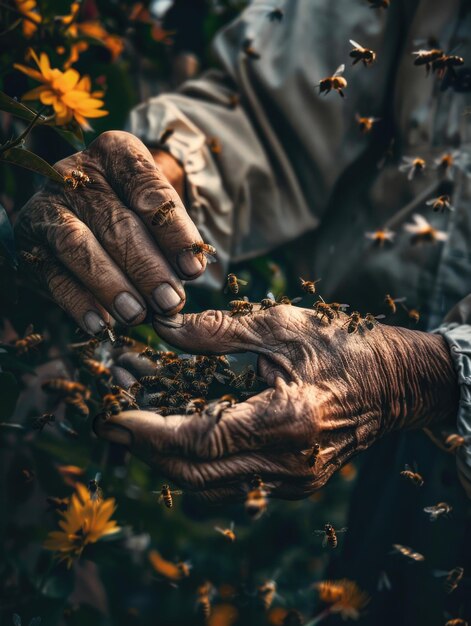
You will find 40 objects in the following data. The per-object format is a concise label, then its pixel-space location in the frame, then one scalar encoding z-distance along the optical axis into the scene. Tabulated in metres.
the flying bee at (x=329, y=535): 0.30
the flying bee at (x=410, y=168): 0.43
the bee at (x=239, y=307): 0.30
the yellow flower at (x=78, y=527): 0.33
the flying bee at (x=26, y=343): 0.32
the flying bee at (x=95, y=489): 0.32
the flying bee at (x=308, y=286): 0.32
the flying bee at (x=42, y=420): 0.30
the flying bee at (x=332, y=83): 0.35
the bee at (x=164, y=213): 0.29
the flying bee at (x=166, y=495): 0.29
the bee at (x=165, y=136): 0.40
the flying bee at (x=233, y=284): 0.31
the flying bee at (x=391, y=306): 0.35
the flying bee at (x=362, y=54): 0.35
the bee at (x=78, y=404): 0.32
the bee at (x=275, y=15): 0.48
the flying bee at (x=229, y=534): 0.33
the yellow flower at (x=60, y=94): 0.30
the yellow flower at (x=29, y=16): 0.34
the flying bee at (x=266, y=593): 0.43
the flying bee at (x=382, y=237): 0.45
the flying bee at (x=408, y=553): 0.37
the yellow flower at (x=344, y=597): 0.43
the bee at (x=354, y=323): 0.31
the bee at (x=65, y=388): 0.32
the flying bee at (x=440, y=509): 0.36
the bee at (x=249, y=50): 0.48
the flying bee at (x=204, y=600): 0.43
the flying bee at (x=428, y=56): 0.36
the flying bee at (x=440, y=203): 0.36
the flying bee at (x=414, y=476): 0.34
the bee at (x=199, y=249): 0.29
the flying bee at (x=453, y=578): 0.37
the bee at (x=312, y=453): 0.28
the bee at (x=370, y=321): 0.32
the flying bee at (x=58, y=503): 0.33
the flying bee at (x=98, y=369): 0.31
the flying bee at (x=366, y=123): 0.42
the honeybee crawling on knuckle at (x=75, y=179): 0.30
